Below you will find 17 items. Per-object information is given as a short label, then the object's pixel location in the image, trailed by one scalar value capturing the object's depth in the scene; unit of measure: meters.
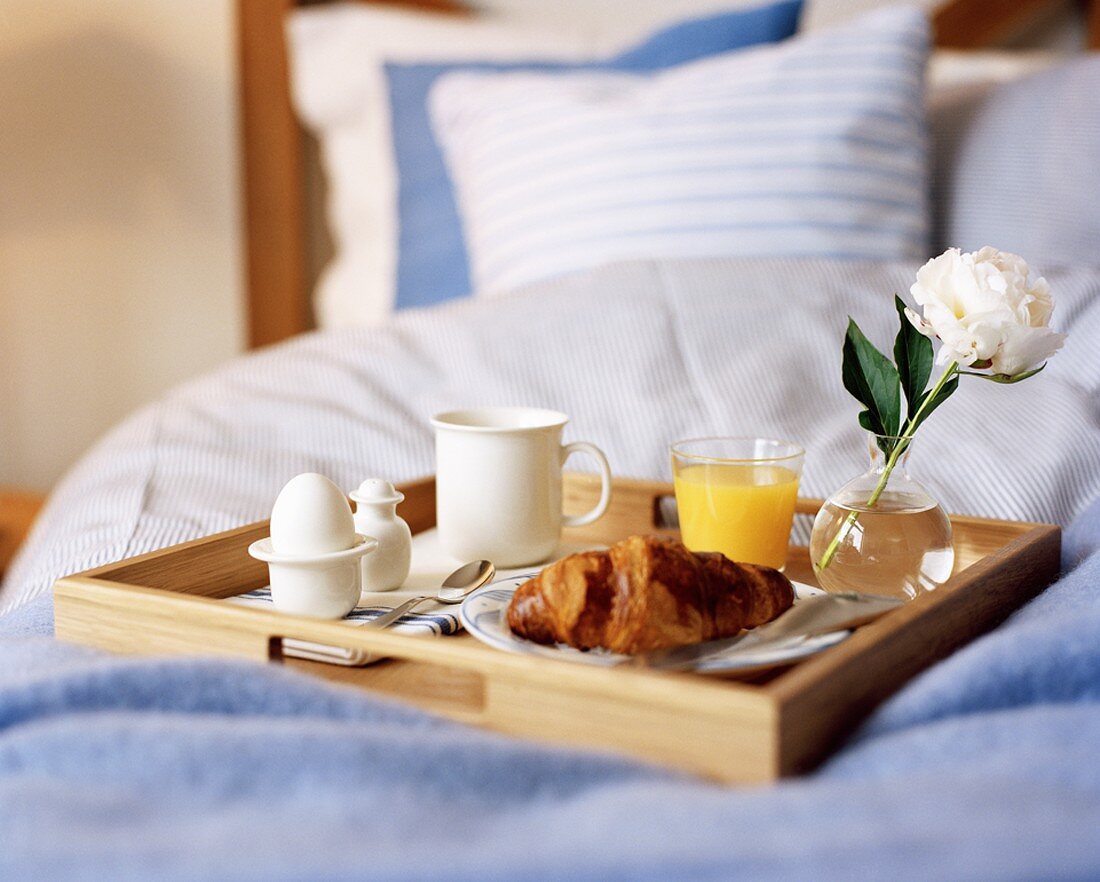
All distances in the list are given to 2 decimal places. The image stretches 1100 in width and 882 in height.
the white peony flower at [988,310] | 0.71
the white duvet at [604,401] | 1.06
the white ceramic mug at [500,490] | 0.91
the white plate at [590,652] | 0.63
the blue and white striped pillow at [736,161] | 1.57
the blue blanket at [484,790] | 0.43
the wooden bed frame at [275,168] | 2.37
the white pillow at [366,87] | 2.16
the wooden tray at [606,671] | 0.54
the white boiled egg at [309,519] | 0.76
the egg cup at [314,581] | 0.75
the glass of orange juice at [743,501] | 0.88
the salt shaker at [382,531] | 0.84
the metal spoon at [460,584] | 0.78
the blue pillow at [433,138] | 1.92
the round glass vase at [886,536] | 0.80
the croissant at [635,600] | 0.65
